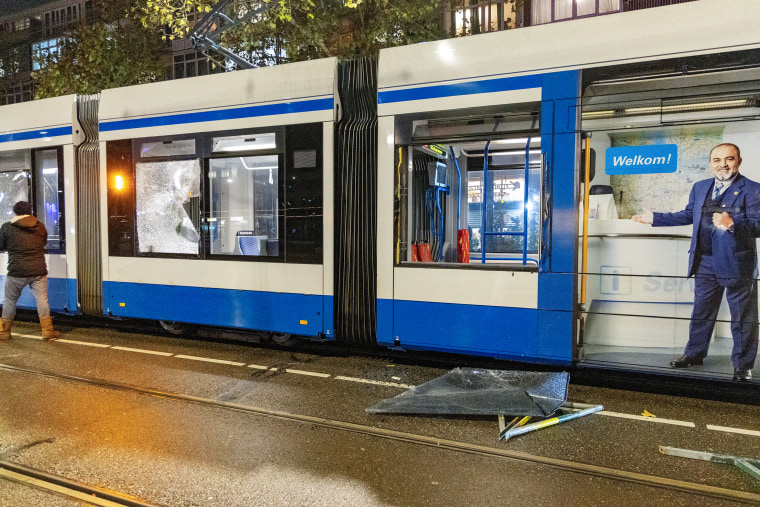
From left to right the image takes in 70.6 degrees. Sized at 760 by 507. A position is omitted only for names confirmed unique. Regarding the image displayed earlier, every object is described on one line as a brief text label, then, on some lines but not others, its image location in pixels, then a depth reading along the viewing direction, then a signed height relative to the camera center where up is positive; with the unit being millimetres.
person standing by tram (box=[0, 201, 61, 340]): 7711 -523
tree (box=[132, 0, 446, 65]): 11789 +4789
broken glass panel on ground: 4539 -1510
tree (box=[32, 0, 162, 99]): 15825 +5080
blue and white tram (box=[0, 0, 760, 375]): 4918 +470
